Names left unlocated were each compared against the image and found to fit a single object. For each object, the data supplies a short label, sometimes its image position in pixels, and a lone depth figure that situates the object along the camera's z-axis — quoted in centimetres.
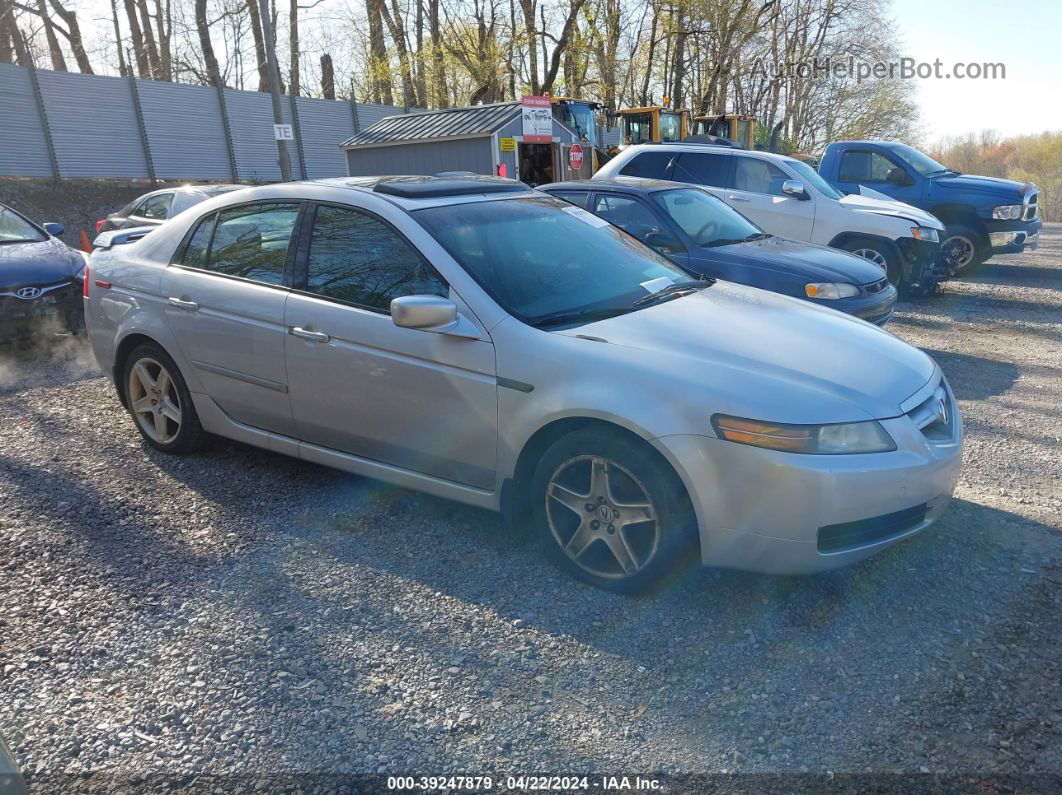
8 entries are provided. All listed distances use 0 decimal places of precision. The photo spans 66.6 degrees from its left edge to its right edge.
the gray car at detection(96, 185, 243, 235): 1101
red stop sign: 1919
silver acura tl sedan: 293
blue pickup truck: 1120
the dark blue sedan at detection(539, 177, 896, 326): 676
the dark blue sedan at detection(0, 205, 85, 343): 722
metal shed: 1917
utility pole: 1850
